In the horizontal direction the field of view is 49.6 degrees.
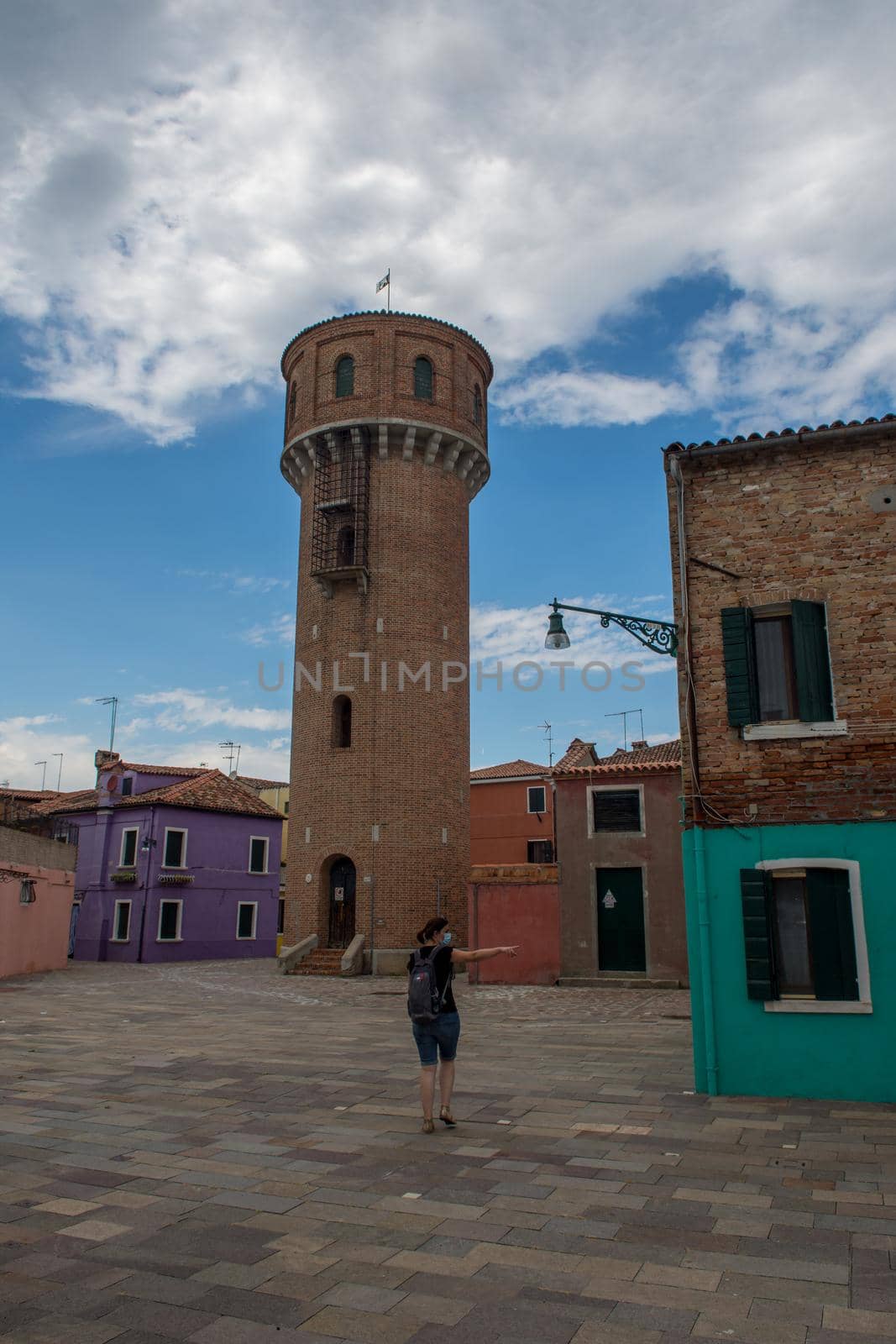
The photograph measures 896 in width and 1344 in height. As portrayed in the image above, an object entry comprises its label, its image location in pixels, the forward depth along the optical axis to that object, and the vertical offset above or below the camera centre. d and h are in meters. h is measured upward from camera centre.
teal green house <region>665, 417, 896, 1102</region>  9.57 +1.55
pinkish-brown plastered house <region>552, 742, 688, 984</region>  22.52 +0.72
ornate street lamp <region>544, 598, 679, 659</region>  11.06 +3.08
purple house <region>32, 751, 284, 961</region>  35.00 +1.31
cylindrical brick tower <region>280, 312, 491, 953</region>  27.97 +8.13
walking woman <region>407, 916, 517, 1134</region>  8.05 -1.03
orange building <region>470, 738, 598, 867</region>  42.38 +3.83
